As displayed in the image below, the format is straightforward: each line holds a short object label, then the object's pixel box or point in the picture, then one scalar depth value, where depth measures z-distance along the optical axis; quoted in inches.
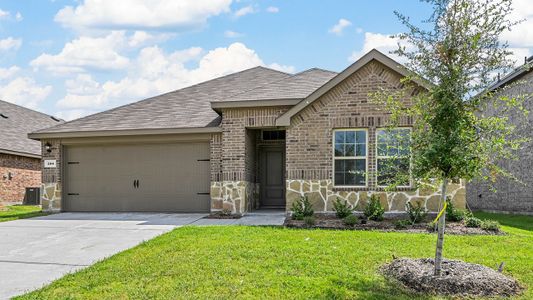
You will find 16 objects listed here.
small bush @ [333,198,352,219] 426.3
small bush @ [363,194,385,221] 417.1
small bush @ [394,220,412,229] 376.5
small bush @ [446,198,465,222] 403.6
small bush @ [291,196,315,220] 424.9
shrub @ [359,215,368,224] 399.1
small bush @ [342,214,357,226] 384.5
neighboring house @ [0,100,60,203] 736.8
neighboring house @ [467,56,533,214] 586.2
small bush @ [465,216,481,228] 376.5
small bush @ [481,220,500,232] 365.9
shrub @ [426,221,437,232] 364.4
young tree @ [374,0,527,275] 207.6
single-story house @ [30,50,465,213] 450.9
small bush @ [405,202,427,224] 400.2
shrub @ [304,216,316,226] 383.6
